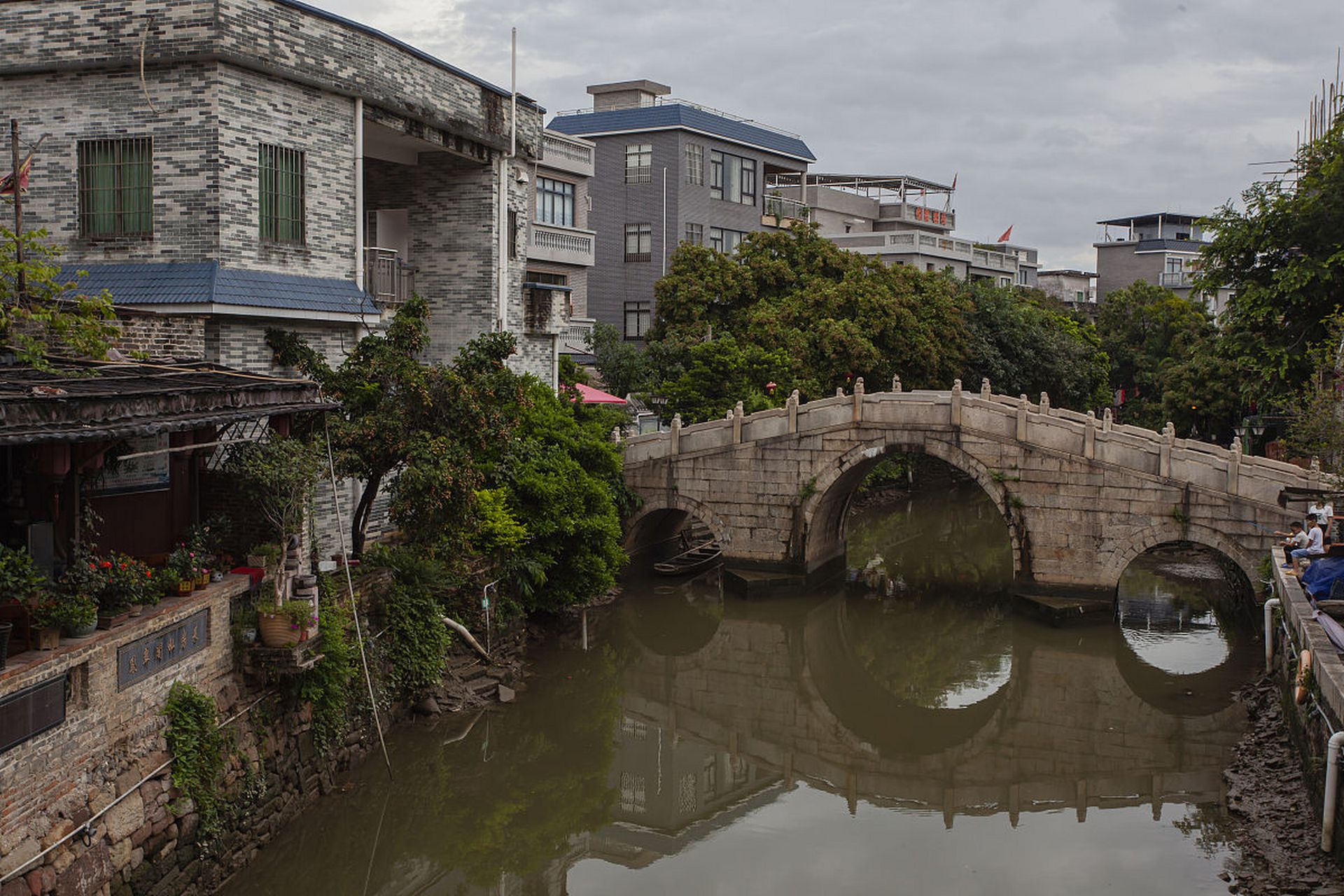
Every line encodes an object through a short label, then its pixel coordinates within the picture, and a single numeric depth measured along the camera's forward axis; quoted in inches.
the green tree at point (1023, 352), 1461.6
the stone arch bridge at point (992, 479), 836.0
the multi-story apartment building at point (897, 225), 1793.8
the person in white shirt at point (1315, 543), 661.9
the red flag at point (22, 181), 556.8
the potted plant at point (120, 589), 394.9
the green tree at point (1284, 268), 949.8
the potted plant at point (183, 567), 442.6
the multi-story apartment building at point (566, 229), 1109.7
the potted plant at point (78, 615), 372.2
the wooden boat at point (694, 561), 1028.5
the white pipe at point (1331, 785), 429.4
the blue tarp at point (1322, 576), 581.0
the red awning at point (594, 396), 971.9
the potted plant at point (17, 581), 346.6
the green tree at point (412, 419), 577.3
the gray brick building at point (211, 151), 592.1
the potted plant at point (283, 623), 470.3
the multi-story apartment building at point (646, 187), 1419.8
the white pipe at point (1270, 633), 723.4
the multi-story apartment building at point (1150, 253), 2345.0
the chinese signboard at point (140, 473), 464.4
